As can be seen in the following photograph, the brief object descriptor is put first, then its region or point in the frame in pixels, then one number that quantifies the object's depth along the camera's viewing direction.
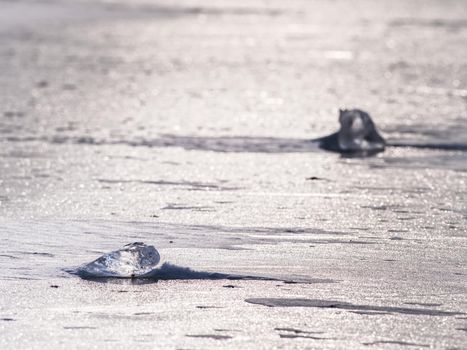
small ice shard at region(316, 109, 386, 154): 26.17
